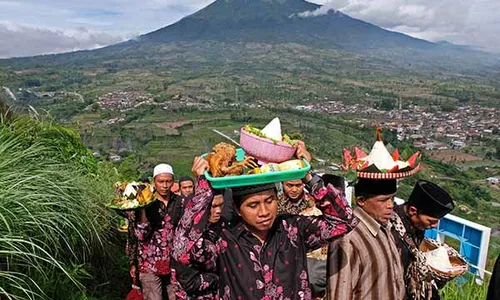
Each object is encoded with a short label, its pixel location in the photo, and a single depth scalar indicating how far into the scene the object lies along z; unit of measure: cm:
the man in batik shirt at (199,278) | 177
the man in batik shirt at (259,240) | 173
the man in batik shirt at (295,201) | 301
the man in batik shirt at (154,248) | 333
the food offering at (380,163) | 209
